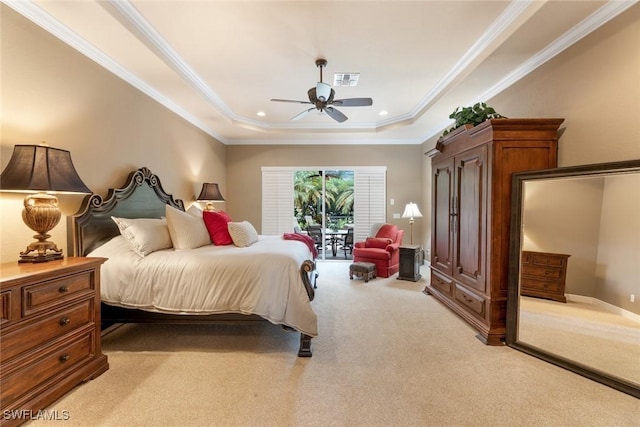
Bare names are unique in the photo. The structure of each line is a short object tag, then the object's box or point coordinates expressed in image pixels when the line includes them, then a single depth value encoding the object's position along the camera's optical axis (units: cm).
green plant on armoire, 296
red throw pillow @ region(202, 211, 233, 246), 327
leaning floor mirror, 193
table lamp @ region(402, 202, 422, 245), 512
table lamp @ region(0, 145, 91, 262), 186
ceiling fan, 315
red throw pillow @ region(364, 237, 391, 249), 528
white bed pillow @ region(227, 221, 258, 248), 311
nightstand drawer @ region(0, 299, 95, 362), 155
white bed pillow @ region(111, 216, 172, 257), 263
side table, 477
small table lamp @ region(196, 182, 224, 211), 485
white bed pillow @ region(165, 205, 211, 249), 292
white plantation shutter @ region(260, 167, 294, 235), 655
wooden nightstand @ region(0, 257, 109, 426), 155
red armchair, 503
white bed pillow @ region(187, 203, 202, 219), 359
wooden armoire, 262
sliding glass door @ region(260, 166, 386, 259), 650
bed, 240
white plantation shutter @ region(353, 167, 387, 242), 649
